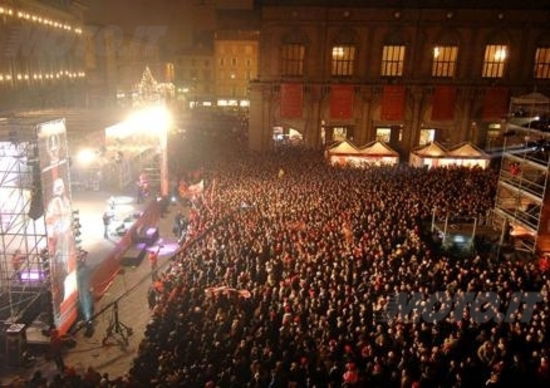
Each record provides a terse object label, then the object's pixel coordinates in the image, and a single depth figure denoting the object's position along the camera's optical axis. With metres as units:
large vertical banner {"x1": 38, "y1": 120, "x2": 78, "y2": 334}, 12.77
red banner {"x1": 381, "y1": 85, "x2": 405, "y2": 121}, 36.34
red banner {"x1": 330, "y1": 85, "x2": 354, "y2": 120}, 36.59
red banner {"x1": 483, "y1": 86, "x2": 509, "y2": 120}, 36.34
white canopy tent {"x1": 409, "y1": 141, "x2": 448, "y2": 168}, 31.73
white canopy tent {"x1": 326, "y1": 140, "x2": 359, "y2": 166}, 32.59
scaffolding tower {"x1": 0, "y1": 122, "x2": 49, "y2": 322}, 12.41
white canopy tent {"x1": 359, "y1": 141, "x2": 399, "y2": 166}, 32.62
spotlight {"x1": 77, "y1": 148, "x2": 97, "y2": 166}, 27.77
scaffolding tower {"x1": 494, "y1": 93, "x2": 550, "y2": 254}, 19.08
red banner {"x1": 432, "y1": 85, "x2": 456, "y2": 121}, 36.44
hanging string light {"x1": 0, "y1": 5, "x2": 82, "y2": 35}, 31.91
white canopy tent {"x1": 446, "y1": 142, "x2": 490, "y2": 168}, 31.69
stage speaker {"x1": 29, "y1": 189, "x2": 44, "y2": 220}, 12.67
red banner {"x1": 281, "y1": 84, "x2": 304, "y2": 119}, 36.69
